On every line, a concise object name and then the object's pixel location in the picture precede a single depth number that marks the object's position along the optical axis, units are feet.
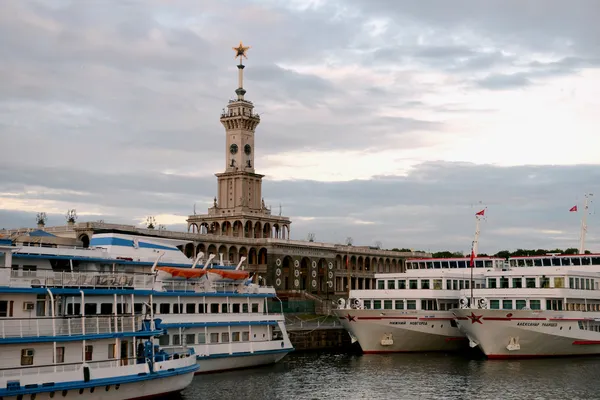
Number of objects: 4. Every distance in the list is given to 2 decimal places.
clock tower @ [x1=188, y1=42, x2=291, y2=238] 443.32
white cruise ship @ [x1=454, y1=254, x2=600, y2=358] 227.40
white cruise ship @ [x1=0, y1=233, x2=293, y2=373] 159.27
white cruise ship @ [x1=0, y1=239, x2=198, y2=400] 133.49
